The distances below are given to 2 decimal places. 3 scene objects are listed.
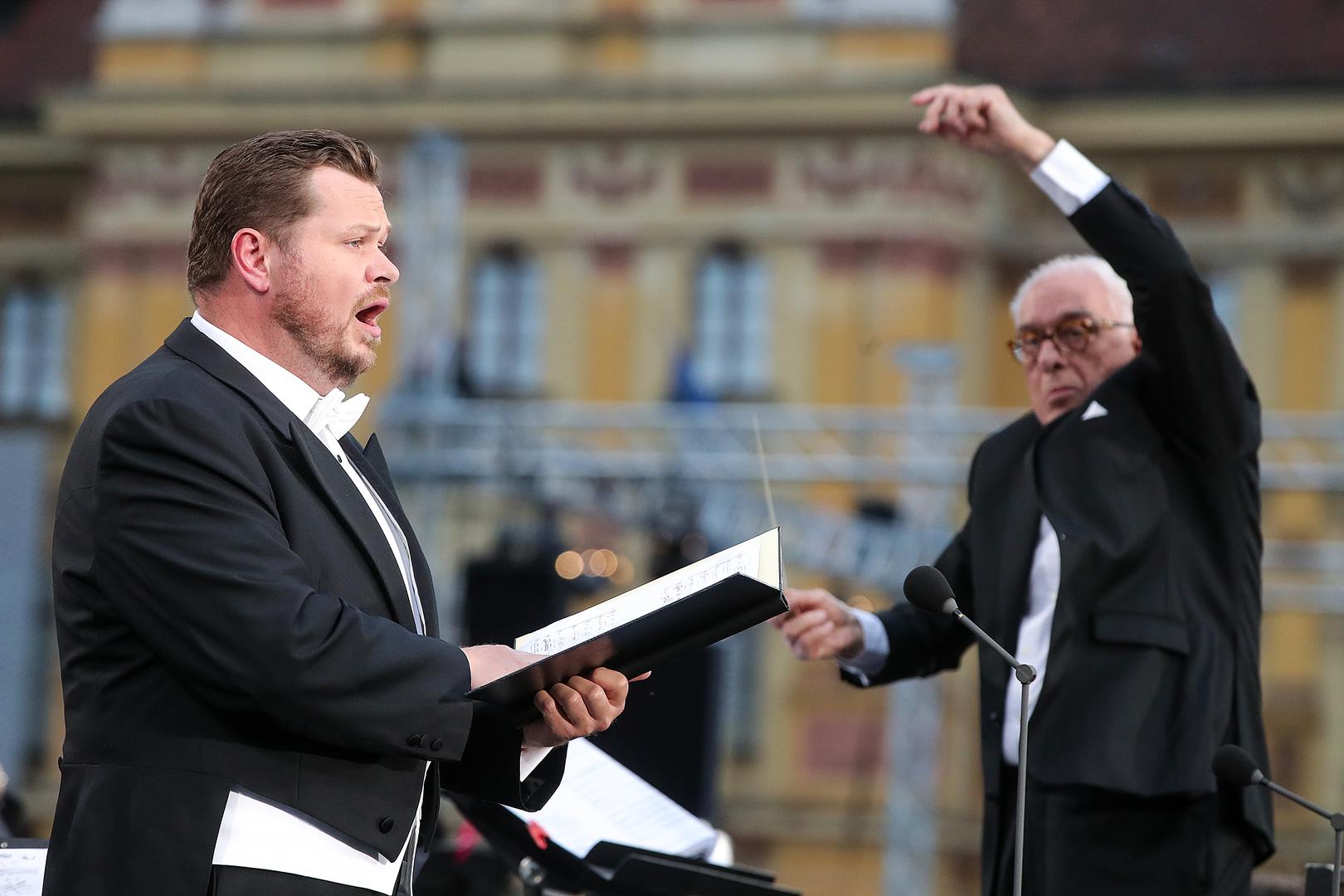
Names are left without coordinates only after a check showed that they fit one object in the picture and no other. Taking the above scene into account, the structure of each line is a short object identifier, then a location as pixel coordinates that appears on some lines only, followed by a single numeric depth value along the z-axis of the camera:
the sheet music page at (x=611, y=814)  7.34
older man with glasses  7.04
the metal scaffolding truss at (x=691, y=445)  21.77
